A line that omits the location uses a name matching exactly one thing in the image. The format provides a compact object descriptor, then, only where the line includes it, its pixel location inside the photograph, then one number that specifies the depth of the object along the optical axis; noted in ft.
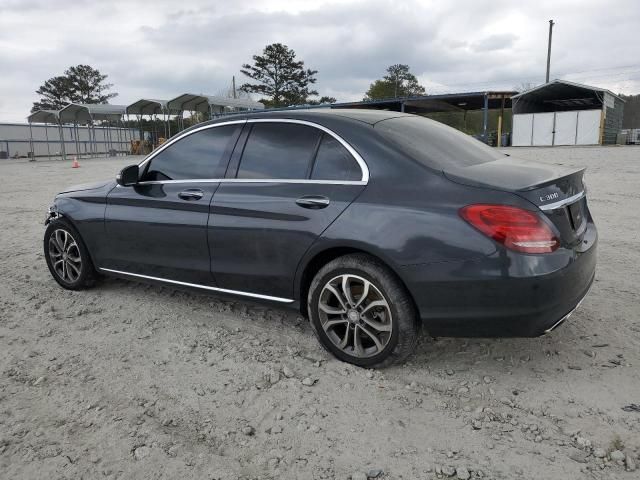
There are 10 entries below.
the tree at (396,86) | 201.77
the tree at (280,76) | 197.06
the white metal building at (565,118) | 104.73
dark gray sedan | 8.87
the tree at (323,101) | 196.42
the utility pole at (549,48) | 150.53
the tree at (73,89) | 219.20
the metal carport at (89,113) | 103.79
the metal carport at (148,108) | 108.06
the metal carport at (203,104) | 103.21
